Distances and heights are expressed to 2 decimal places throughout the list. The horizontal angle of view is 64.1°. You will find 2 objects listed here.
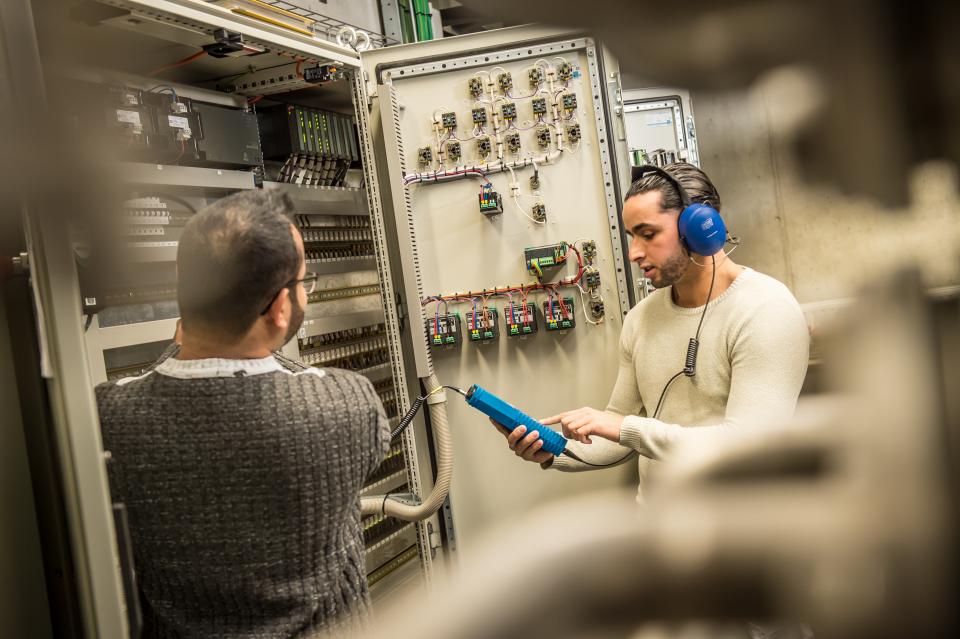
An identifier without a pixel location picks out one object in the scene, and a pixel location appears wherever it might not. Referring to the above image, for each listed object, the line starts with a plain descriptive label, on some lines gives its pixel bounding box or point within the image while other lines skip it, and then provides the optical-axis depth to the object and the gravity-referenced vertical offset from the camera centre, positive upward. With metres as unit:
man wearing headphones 1.48 -0.24
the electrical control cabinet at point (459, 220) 2.71 +0.18
